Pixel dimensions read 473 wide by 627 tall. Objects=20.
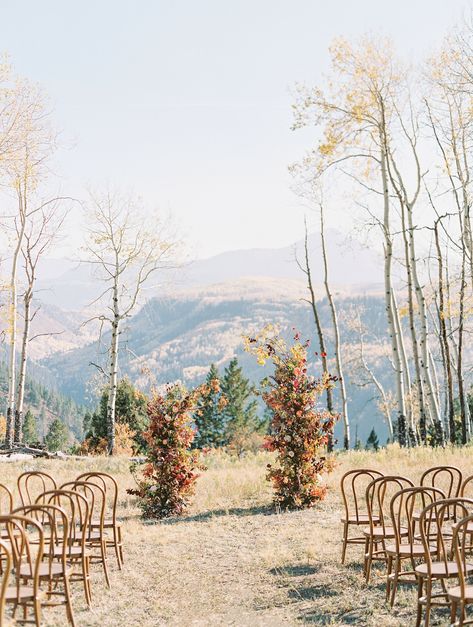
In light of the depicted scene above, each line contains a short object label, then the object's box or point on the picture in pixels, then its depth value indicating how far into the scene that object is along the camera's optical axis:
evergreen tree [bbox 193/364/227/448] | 59.28
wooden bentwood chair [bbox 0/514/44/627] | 4.61
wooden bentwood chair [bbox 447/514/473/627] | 4.52
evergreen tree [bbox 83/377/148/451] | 41.44
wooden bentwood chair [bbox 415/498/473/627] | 5.23
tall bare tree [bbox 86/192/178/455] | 25.78
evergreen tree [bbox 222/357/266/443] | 62.69
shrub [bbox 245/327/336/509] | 12.44
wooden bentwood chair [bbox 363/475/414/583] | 6.95
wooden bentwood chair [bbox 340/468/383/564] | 8.03
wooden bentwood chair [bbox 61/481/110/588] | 7.50
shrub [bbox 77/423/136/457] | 37.94
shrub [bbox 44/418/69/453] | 76.41
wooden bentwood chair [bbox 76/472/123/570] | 8.27
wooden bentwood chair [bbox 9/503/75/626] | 5.72
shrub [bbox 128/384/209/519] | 12.43
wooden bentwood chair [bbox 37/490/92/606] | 6.39
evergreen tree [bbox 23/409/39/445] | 77.62
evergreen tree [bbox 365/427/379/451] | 67.12
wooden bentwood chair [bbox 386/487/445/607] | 6.16
